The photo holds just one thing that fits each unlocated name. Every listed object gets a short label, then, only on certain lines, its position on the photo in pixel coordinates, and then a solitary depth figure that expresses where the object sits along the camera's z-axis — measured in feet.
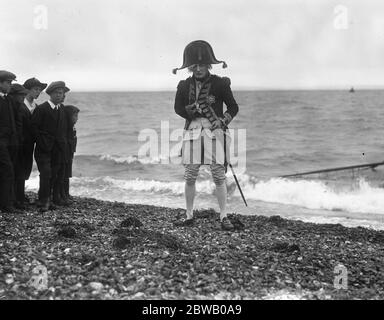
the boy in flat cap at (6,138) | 25.57
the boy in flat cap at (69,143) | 30.63
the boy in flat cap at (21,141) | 27.61
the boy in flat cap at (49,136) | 27.40
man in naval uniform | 22.75
